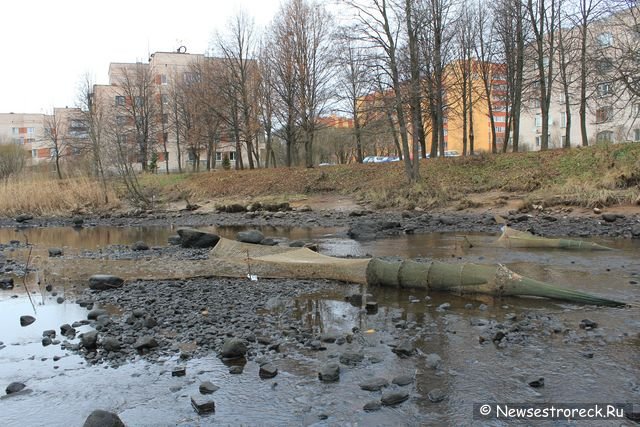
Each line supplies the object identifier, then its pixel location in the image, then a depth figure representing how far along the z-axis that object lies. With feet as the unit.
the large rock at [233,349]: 20.39
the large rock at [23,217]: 102.42
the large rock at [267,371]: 18.60
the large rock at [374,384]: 17.16
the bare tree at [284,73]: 129.18
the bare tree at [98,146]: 113.19
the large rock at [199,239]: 53.11
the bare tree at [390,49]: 90.07
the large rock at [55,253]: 51.39
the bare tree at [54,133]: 199.27
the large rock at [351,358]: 19.43
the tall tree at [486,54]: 116.06
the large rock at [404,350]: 20.10
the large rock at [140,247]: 53.70
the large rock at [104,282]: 34.24
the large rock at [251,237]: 51.57
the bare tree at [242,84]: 144.15
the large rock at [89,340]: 22.03
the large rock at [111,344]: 21.65
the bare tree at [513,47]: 98.22
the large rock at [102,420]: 14.34
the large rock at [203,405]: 16.14
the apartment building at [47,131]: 193.67
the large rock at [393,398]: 16.08
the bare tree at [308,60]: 129.29
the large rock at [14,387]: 18.25
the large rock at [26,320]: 26.76
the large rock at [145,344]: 21.63
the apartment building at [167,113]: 160.86
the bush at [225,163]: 187.89
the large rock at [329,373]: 18.01
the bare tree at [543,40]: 94.38
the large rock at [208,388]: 17.49
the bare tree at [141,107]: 185.88
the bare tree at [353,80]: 91.40
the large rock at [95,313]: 26.63
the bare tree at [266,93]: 135.64
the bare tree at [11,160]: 144.56
